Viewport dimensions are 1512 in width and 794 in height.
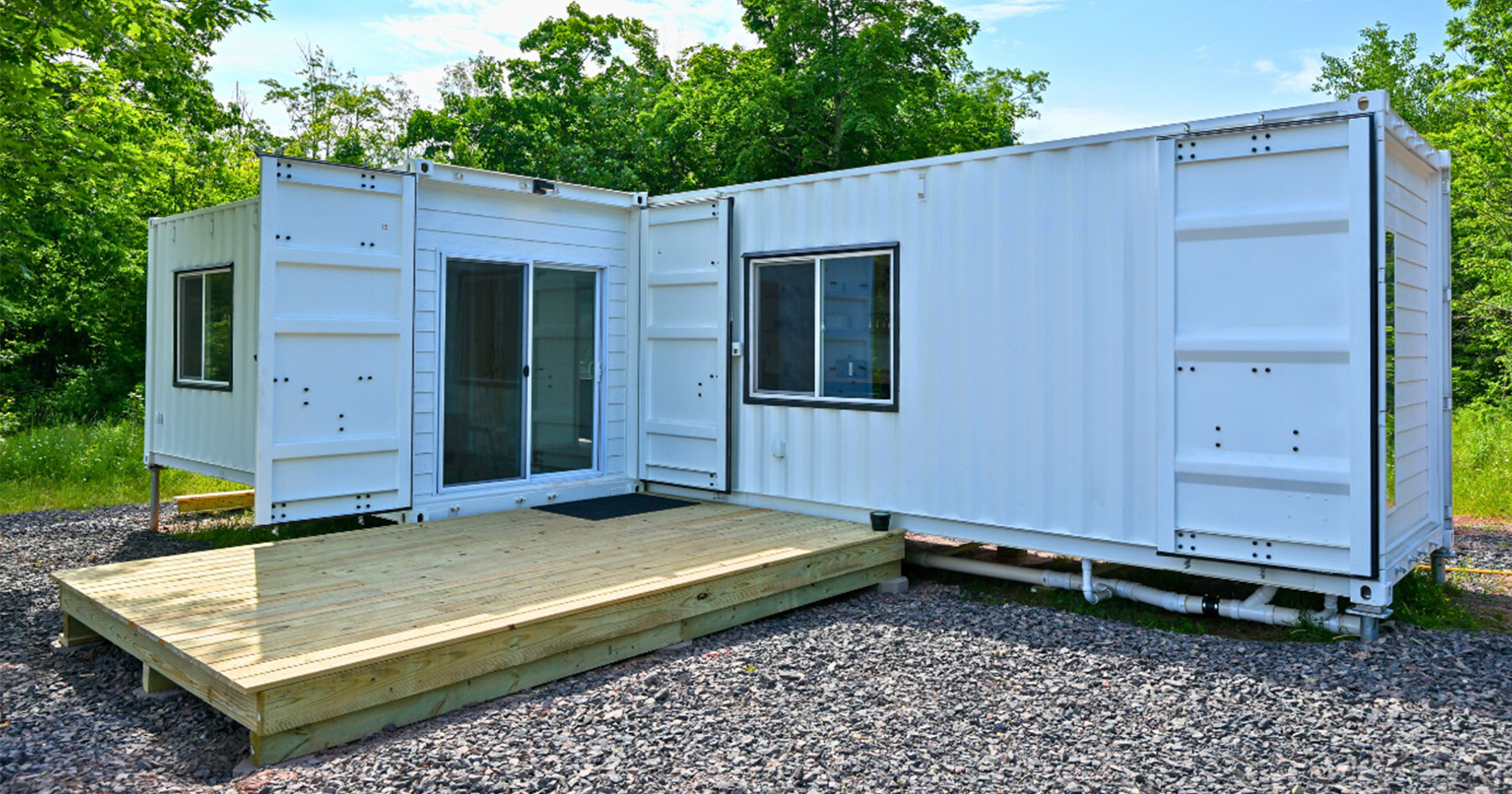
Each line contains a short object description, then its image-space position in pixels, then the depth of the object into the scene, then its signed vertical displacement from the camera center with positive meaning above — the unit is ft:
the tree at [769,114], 49.37 +15.83
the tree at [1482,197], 43.37 +9.87
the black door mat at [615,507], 20.85 -2.20
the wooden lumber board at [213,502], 25.31 -2.50
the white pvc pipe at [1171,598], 14.85 -3.14
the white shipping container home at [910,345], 14.55 +1.19
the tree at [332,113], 75.72 +23.50
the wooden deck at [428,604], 10.93 -2.74
